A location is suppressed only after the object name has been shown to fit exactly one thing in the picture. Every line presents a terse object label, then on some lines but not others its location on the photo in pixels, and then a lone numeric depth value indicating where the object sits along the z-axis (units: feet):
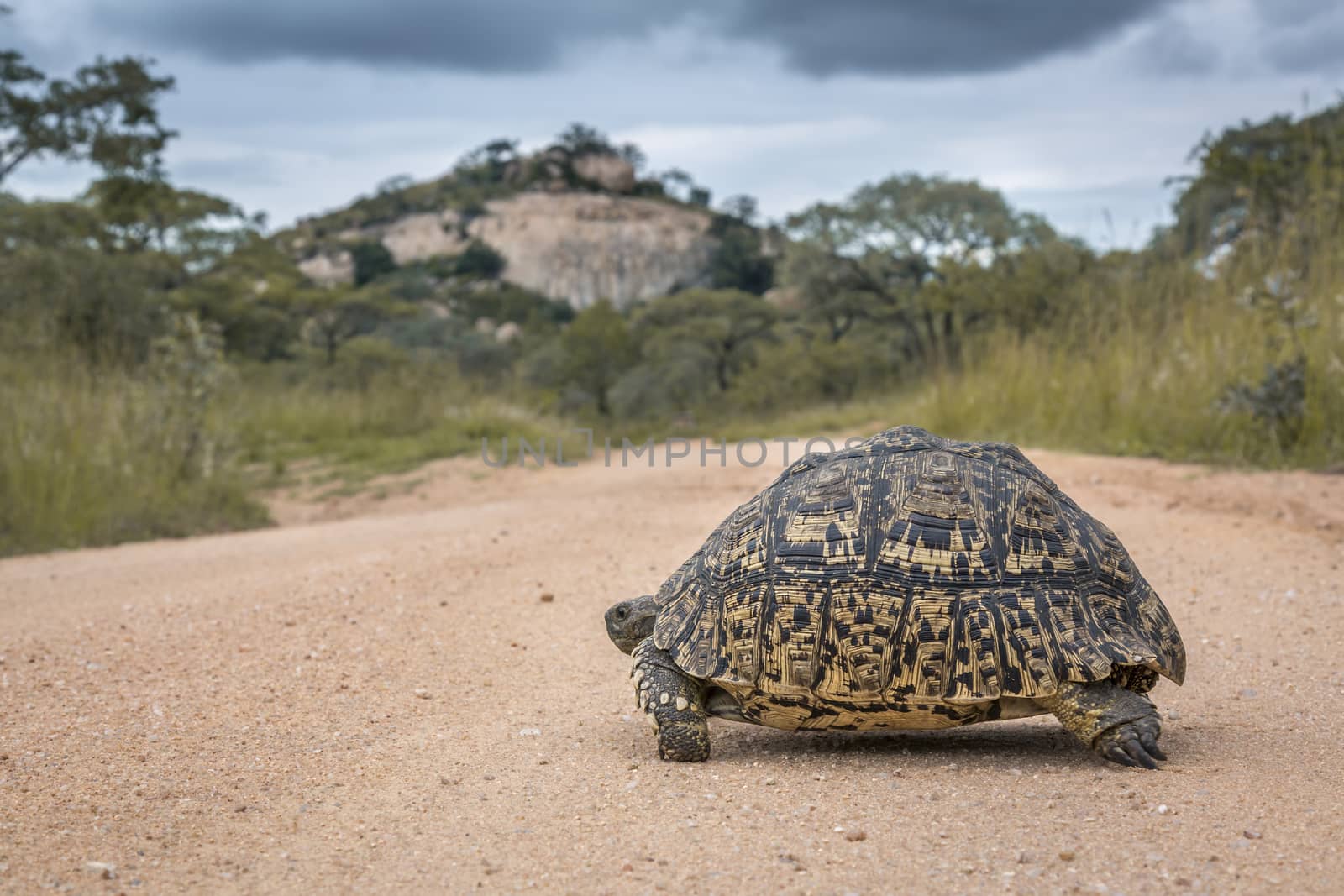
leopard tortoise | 10.89
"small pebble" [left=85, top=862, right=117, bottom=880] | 8.92
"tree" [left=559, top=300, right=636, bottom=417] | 108.68
